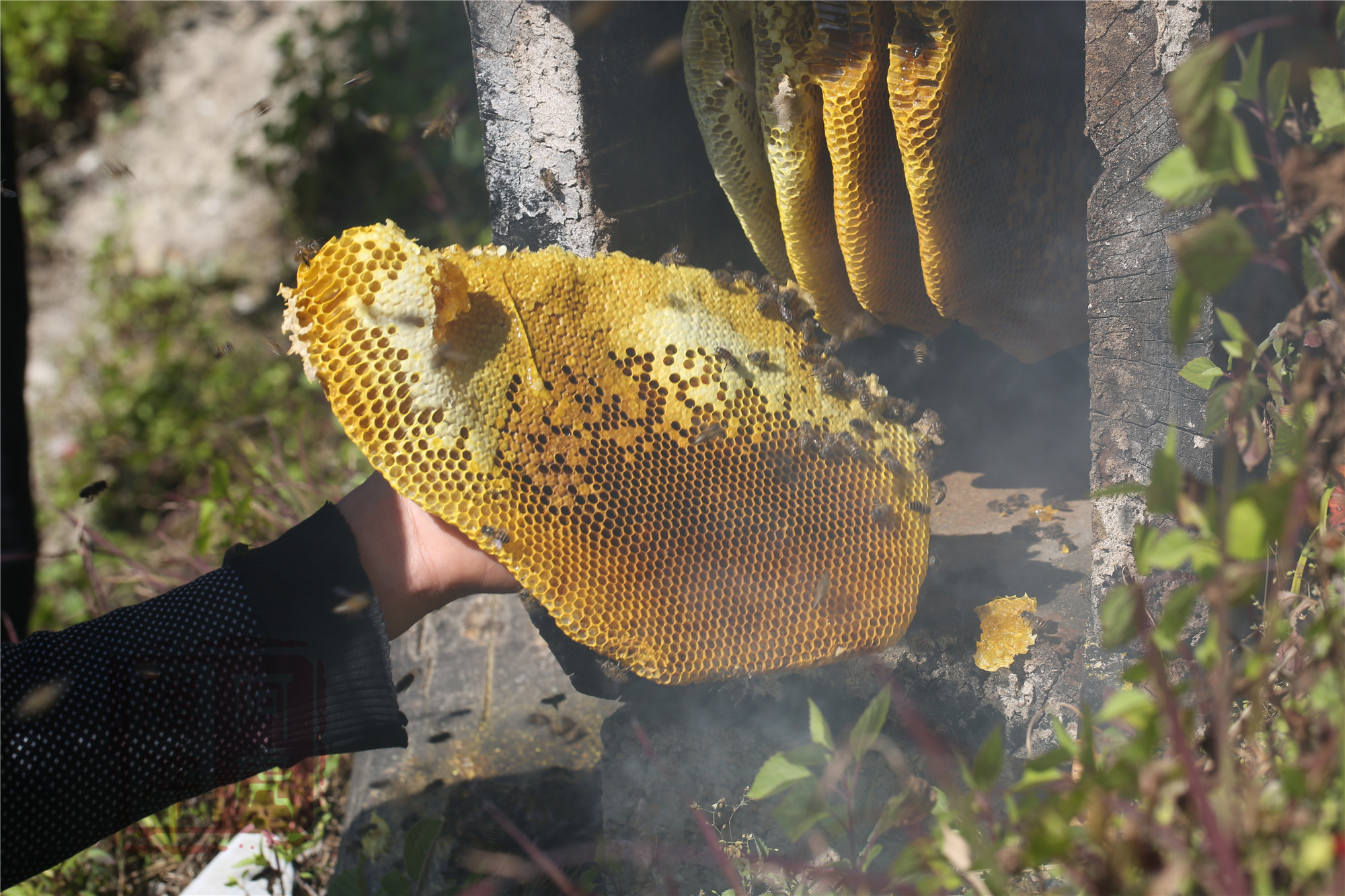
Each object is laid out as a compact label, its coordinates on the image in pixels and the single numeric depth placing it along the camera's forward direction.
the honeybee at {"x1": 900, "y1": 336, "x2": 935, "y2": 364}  1.23
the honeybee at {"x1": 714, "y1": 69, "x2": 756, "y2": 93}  1.16
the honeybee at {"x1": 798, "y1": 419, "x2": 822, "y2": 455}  1.16
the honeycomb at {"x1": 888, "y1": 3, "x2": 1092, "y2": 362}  1.12
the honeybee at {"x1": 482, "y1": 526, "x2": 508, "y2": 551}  1.12
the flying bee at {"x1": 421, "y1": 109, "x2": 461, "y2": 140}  1.27
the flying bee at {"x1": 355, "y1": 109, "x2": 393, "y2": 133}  1.32
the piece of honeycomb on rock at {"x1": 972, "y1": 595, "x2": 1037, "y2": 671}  1.16
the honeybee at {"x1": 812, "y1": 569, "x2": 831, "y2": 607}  1.14
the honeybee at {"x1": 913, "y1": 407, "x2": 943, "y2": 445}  1.20
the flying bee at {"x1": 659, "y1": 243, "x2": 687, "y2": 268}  1.21
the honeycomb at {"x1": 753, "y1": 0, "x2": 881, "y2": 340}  1.14
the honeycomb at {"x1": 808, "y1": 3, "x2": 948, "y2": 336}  1.13
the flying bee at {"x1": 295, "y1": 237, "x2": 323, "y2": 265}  1.14
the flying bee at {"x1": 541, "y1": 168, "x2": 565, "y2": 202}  1.20
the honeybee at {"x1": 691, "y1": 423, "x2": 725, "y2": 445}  1.15
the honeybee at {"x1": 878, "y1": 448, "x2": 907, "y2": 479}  1.17
